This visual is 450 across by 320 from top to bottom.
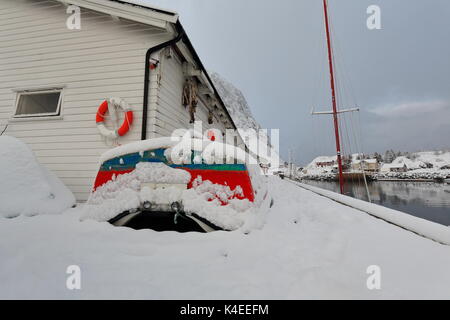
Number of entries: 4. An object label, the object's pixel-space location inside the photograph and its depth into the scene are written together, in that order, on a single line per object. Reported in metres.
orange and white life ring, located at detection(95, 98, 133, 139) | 4.33
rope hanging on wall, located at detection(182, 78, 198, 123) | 5.62
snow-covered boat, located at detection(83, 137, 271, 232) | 1.89
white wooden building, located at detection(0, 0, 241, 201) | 4.48
